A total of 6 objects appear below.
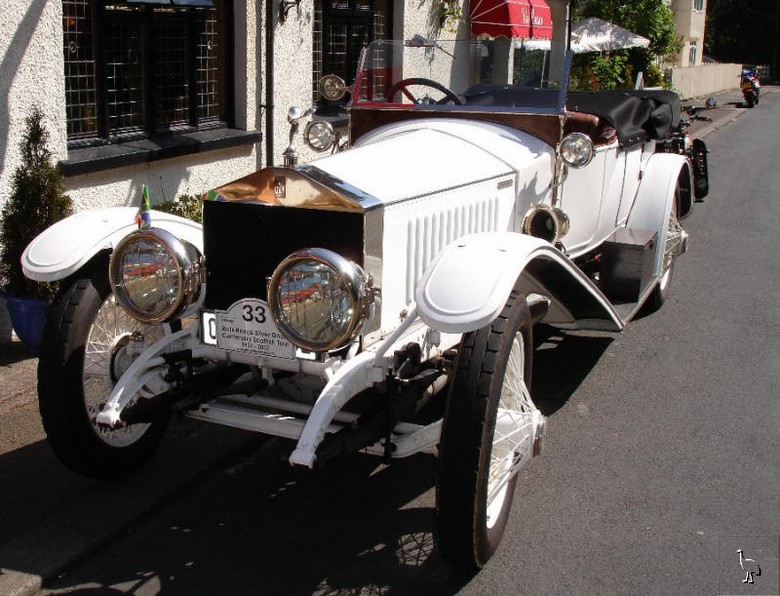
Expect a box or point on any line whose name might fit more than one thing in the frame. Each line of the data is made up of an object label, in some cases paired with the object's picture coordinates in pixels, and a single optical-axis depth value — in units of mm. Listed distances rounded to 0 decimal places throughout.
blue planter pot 5336
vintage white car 3227
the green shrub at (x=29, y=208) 5473
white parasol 19234
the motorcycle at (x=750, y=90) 30672
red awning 10824
